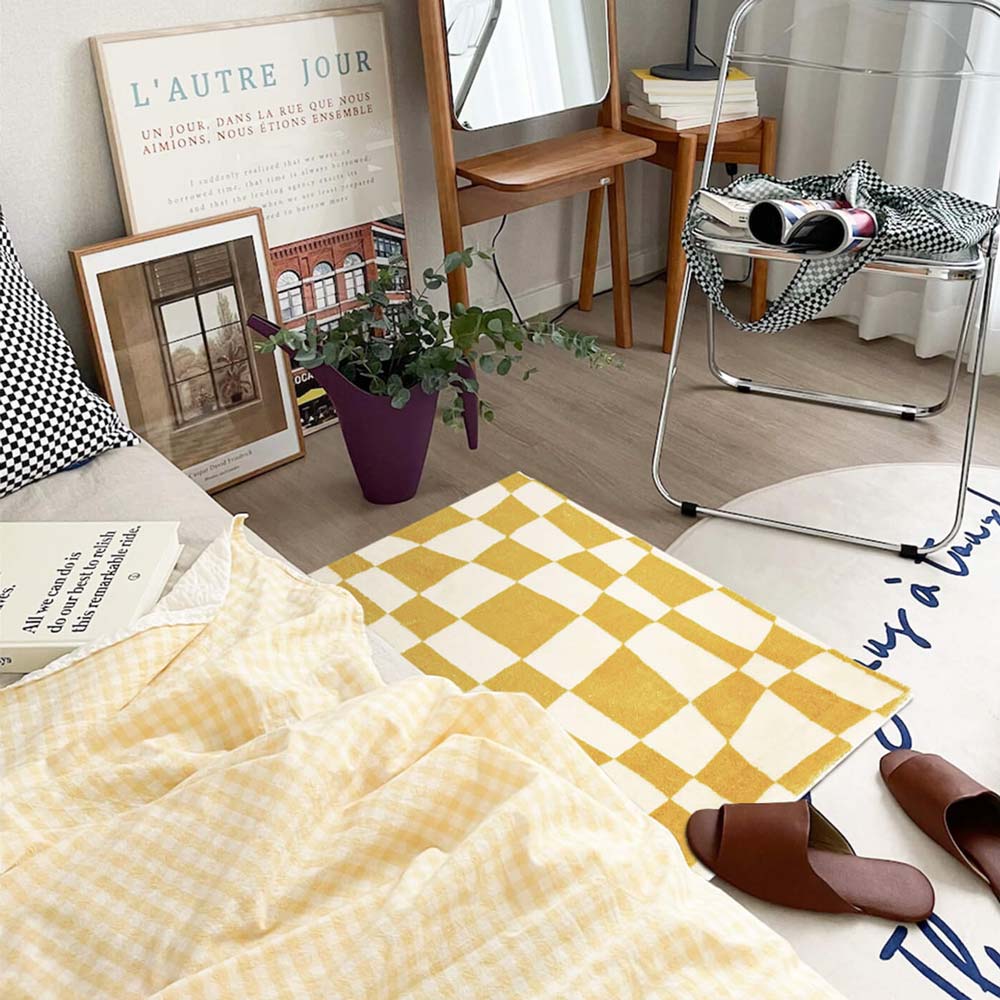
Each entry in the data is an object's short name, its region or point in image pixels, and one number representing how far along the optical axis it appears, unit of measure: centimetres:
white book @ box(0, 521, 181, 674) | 119
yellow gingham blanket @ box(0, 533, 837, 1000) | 79
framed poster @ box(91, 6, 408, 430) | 200
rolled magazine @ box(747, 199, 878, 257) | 181
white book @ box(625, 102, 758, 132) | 257
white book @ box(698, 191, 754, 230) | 191
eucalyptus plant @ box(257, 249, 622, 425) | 198
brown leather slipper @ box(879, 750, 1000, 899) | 138
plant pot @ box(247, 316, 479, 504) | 203
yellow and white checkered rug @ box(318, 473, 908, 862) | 154
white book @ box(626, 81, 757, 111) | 257
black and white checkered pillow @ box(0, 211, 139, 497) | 153
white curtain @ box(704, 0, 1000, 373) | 220
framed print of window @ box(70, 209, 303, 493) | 204
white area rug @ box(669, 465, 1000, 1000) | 127
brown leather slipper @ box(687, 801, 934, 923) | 131
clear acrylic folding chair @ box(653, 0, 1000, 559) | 185
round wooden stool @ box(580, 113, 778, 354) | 255
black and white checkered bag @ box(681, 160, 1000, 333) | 184
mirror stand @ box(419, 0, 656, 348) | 227
